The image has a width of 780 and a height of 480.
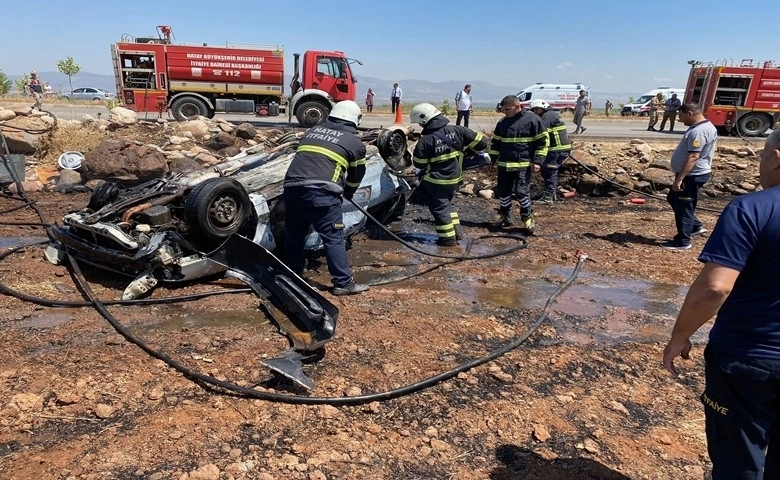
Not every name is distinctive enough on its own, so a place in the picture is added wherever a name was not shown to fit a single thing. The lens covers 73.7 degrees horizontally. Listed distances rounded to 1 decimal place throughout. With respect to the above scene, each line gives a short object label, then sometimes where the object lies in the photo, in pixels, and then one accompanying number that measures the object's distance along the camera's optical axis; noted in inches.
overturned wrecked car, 166.2
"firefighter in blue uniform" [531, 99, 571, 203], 336.2
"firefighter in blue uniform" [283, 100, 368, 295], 176.1
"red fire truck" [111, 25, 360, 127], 634.8
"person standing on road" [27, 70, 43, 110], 964.0
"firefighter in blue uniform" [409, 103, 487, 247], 237.3
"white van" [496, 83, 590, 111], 1409.0
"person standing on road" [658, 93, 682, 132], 716.7
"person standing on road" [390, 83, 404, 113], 790.1
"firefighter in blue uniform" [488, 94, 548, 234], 264.5
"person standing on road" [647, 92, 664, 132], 763.4
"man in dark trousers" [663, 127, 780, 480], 68.9
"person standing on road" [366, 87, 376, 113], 944.9
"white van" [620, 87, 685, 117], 1276.6
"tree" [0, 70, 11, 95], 1230.8
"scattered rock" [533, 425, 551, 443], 108.5
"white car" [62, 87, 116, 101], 1426.2
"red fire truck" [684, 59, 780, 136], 688.4
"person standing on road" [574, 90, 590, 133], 651.5
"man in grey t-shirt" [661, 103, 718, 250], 225.0
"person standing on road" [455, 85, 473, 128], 663.1
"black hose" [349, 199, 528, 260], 205.0
